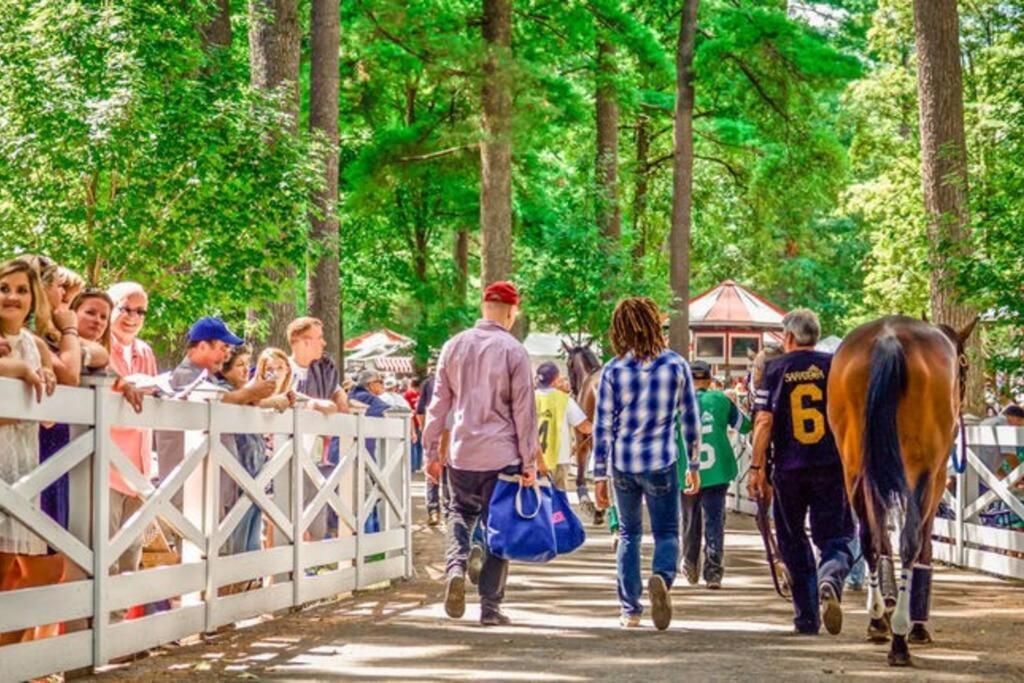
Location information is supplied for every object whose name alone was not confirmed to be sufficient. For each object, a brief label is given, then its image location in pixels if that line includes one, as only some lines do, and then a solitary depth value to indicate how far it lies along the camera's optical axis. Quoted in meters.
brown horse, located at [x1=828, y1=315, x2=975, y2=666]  10.33
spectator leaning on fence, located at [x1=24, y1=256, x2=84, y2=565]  8.71
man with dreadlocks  11.71
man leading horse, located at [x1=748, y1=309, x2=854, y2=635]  11.31
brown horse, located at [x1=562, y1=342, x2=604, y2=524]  21.70
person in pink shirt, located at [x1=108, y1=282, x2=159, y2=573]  9.52
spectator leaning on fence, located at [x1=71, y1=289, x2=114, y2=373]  9.62
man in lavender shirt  11.52
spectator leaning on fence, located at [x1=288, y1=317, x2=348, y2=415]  14.27
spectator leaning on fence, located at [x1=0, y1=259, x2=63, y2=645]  7.98
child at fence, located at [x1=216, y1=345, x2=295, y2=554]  11.22
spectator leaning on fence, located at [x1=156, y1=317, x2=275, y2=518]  11.21
